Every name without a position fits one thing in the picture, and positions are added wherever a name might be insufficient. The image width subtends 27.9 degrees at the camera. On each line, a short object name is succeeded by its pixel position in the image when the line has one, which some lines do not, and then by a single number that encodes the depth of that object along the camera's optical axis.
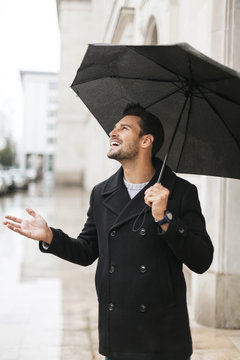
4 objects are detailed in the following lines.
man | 2.26
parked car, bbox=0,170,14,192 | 33.16
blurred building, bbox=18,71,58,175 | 102.25
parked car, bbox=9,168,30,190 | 37.05
